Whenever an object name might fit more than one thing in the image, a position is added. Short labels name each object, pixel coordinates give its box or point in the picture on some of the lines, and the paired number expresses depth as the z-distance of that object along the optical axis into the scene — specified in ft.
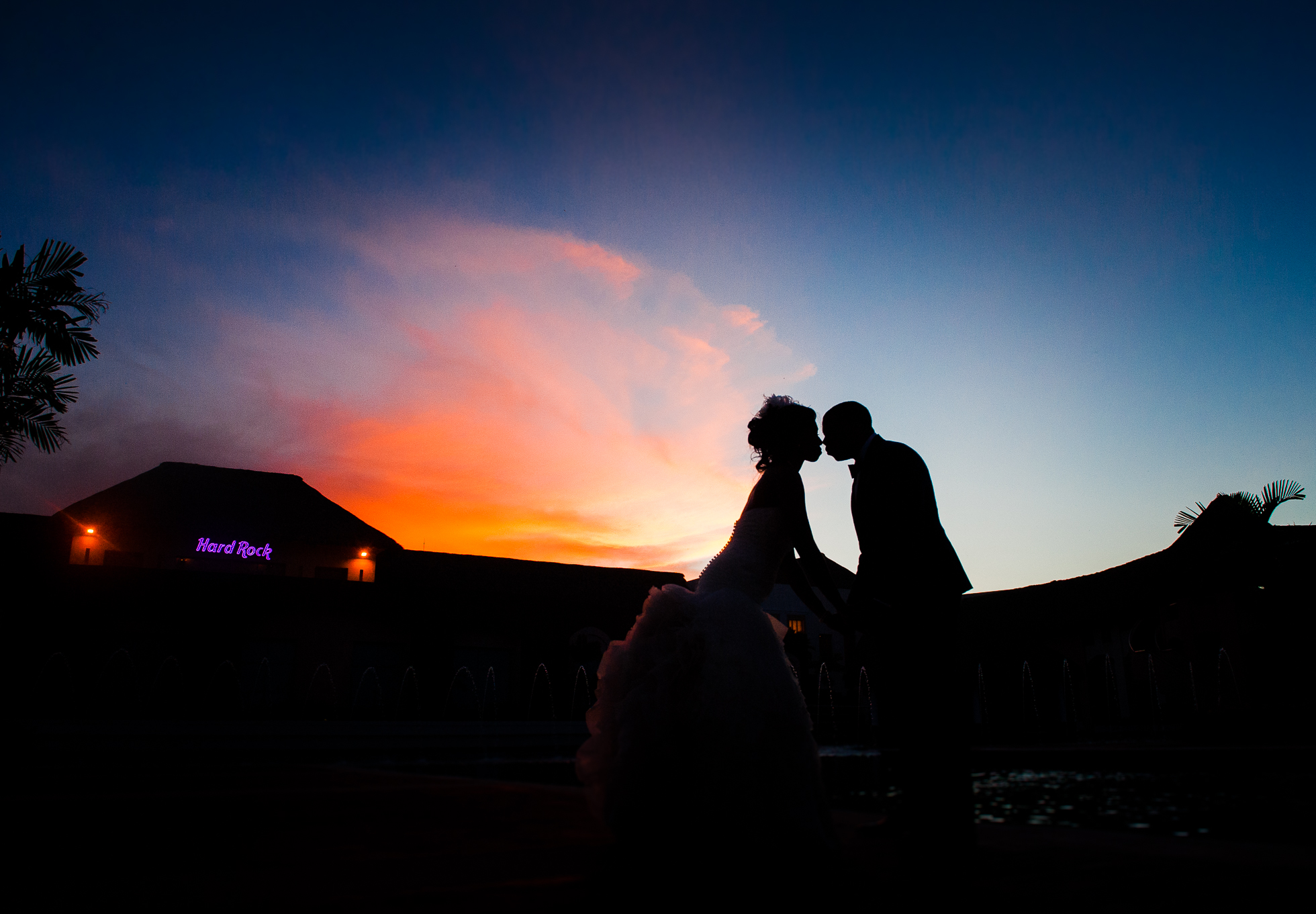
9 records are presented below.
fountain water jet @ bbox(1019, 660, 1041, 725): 87.45
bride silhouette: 8.95
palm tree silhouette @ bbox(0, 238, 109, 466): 28.09
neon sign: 81.76
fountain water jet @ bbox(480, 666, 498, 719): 86.33
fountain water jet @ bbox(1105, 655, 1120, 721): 81.66
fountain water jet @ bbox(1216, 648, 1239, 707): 62.95
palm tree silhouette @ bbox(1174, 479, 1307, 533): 50.08
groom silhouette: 9.72
